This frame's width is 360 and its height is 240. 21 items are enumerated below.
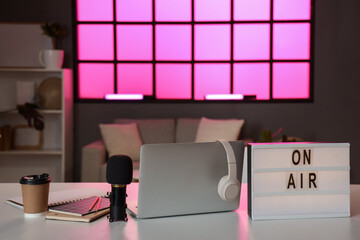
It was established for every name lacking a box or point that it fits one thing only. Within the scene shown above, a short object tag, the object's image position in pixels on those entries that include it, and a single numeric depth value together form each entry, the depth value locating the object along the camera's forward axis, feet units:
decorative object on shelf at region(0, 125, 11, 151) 17.21
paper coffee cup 5.33
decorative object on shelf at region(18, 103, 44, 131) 17.07
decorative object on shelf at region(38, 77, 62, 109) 17.76
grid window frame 18.48
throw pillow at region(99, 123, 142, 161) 16.84
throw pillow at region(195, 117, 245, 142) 16.62
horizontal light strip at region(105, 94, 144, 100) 18.15
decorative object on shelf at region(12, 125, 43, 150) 18.01
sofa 16.06
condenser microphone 4.98
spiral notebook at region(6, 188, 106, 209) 5.90
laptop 5.16
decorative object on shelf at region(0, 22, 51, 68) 18.34
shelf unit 18.15
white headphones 5.24
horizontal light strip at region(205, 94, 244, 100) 18.08
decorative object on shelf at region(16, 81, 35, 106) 17.83
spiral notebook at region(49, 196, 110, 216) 5.32
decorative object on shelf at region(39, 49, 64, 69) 17.33
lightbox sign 5.26
